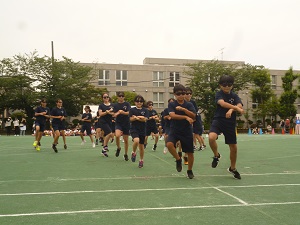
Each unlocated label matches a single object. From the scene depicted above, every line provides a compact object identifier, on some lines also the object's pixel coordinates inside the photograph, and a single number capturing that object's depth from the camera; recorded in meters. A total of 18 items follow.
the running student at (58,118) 13.61
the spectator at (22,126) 32.94
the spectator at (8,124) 32.94
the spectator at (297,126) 36.90
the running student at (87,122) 17.35
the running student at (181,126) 7.27
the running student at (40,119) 13.93
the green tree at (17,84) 39.62
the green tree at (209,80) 46.44
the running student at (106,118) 11.56
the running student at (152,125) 14.55
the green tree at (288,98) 50.66
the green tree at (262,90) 49.84
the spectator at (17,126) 33.16
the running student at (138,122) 9.38
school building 57.56
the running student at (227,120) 7.20
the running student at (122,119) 10.52
